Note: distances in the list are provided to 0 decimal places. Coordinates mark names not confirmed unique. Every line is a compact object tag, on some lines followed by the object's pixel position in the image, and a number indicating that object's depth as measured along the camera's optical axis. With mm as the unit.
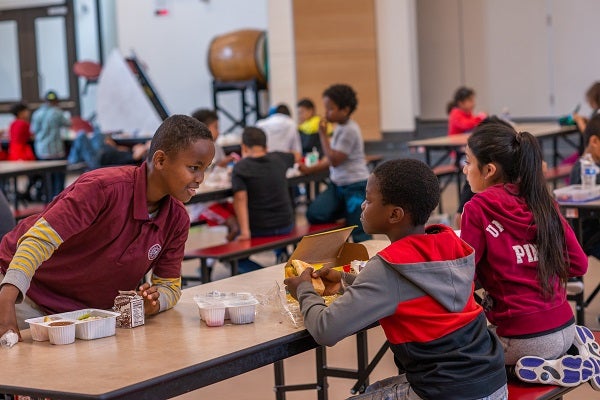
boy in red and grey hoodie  2531
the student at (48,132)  12672
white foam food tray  2619
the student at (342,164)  6988
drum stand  14102
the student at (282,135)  9086
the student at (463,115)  10578
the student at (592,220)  5336
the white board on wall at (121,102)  10984
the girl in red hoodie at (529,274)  3045
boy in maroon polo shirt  2809
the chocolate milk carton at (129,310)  2748
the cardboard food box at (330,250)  3025
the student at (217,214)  6801
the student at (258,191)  6457
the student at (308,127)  10539
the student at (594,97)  8000
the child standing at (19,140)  12180
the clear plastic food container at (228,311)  2725
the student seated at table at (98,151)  9734
